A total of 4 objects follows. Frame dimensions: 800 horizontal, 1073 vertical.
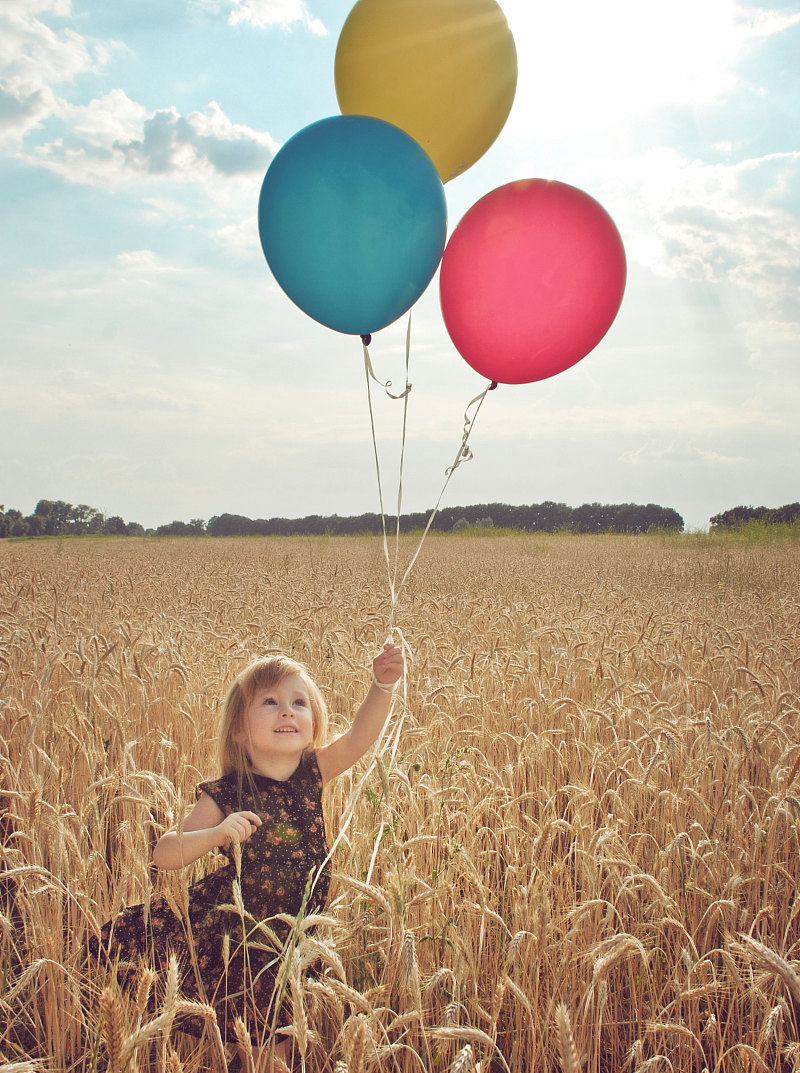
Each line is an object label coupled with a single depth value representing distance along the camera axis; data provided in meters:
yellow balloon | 2.80
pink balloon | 2.67
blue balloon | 2.48
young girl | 1.97
